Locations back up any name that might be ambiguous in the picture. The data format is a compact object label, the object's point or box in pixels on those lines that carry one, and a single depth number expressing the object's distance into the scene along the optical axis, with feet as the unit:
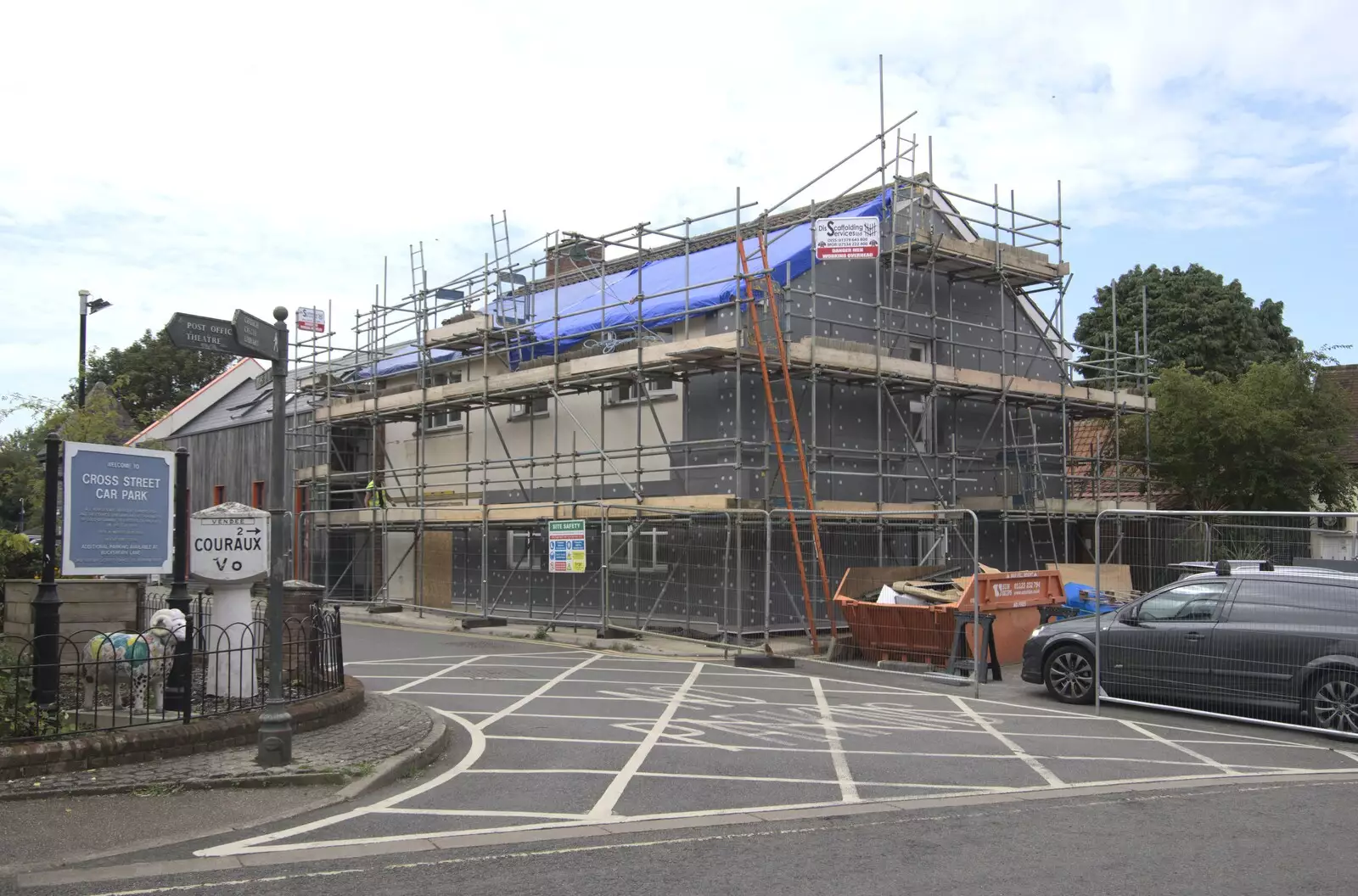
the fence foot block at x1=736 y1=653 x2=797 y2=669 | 54.34
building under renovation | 63.21
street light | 85.46
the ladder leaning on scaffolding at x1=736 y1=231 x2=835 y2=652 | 58.08
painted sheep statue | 31.12
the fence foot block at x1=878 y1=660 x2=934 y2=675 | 52.31
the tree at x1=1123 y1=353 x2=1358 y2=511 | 79.51
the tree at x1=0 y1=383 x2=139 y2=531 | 85.25
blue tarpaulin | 68.13
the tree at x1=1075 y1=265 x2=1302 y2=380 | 120.57
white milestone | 33.91
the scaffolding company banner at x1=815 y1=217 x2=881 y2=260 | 62.85
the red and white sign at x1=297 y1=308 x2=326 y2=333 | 100.48
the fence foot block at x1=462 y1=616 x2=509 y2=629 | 73.46
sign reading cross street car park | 32.63
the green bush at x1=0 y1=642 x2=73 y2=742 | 27.45
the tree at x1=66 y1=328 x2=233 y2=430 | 182.70
